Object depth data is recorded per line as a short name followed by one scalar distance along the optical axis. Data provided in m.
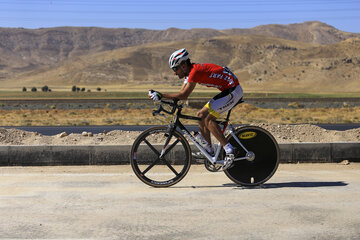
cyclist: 7.60
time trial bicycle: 8.00
